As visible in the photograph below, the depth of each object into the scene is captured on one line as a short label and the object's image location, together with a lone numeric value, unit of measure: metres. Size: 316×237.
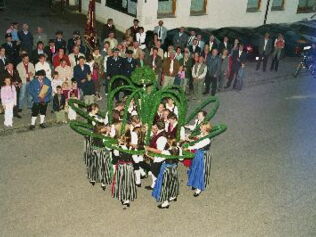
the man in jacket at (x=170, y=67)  13.95
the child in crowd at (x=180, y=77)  14.02
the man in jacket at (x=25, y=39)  14.92
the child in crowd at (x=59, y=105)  11.84
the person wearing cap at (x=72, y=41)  14.61
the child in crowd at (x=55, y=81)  12.32
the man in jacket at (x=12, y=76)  11.66
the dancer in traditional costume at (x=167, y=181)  8.70
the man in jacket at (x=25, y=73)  12.07
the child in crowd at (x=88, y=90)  12.45
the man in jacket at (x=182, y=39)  17.42
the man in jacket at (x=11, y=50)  13.39
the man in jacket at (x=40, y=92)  11.41
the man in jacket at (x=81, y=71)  12.37
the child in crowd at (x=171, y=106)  10.65
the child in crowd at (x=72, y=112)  12.09
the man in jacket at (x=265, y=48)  17.78
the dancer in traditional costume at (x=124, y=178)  8.66
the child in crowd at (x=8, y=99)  11.30
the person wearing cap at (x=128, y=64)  13.38
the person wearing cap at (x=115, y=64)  13.29
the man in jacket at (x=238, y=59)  15.54
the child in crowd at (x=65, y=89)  11.93
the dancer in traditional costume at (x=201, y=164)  9.26
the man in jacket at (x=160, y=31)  17.83
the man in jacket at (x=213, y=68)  14.53
